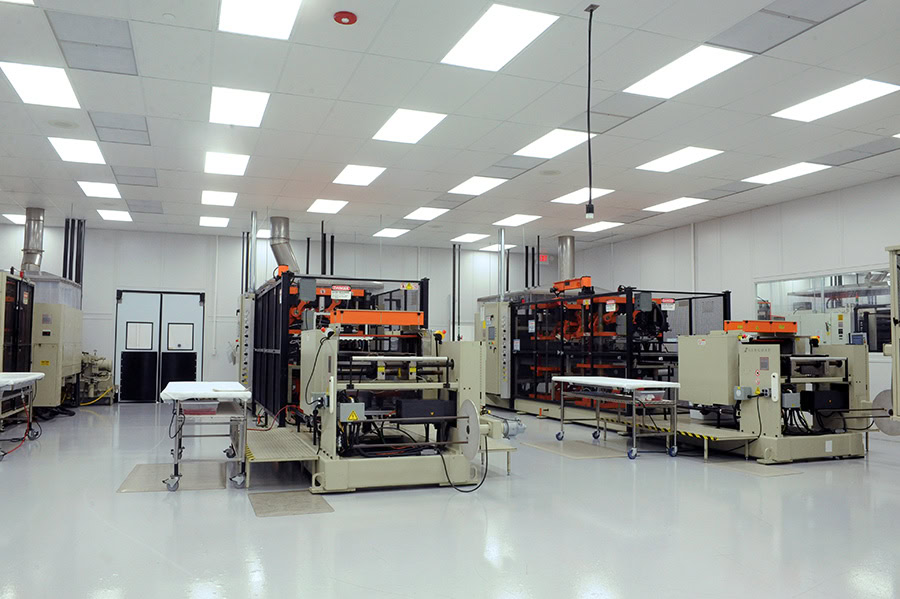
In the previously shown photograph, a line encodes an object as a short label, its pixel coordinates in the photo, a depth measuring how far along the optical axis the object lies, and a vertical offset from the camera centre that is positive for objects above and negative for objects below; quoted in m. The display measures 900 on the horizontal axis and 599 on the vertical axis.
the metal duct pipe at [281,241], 12.17 +1.72
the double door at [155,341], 13.75 -0.08
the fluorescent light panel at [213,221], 12.71 +2.21
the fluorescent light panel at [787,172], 9.21 +2.29
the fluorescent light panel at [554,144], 8.03 +2.36
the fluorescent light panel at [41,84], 6.11 +2.38
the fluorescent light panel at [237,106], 6.69 +2.37
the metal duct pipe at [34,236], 11.67 +1.76
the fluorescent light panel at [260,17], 4.96 +2.41
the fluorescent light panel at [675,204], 11.30 +2.24
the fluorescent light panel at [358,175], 9.41 +2.31
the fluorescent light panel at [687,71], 5.84 +2.40
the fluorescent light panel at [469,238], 14.55 +2.16
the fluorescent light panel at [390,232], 14.04 +2.17
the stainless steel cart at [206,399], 5.46 -0.50
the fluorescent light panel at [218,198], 10.77 +2.26
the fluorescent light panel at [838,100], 6.52 +2.37
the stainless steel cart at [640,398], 7.35 -0.70
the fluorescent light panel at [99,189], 10.31 +2.29
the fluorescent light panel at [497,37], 5.17 +2.42
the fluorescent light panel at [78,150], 8.17 +2.33
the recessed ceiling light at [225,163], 8.77 +2.31
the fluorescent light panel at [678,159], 8.60 +2.32
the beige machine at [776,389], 7.14 -0.59
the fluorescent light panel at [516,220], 12.56 +2.20
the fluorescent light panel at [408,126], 7.34 +2.37
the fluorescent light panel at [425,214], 12.12 +2.24
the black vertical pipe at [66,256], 12.66 +1.51
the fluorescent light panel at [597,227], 13.22 +2.17
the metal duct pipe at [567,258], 14.17 +1.65
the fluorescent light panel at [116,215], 12.27 +2.24
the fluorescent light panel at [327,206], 11.46 +2.24
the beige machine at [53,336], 10.18 +0.02
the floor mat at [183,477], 5.60 -1.23
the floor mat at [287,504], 4.87 -1.25
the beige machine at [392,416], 5.50 -0.66
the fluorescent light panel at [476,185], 10.02 +2.29
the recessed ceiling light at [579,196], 10.60 +2.25
